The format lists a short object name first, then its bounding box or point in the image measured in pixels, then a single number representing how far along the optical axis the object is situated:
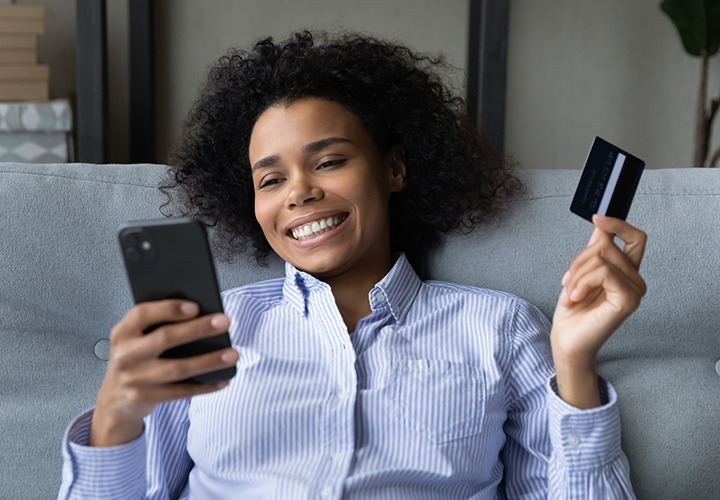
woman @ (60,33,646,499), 0.86
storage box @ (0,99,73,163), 2.32
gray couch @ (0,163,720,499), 1.09
